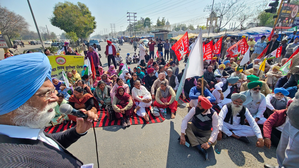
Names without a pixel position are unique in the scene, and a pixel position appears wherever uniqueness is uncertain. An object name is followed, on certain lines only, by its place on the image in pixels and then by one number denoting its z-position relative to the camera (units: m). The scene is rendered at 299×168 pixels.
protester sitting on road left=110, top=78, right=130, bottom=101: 4.05
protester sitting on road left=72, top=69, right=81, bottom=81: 5.15
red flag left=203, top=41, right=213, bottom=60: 5.03
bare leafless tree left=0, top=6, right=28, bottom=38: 20.79
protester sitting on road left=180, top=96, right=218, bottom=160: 2.43
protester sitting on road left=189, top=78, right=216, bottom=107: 3.77
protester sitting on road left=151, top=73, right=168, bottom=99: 4.65
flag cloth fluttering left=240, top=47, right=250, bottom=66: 5.46
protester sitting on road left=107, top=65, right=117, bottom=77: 6.41
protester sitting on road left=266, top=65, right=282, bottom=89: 4.64
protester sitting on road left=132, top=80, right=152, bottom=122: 4.09
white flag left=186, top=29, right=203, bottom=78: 2.74
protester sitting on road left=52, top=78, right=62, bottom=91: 4.23
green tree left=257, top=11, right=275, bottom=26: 38.64
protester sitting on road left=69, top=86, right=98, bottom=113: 3.44
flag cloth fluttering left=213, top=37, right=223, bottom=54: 7.09
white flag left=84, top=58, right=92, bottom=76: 5.22
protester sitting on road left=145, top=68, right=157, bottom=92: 5.55
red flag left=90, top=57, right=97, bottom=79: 5.50
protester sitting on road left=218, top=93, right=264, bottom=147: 2.62
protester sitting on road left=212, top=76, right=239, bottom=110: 3.96
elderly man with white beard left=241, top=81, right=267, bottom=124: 3.06
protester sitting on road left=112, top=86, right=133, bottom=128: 3.68
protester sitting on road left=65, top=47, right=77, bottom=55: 7.14
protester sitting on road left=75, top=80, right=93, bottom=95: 3.97
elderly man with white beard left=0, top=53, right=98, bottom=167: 0.72
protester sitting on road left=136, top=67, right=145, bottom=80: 5.82
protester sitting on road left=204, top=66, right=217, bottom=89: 5.35
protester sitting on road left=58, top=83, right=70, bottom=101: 4.13
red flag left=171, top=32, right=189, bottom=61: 4.63
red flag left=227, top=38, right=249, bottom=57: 6.56
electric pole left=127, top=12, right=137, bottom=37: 50.19
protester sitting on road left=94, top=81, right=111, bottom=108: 4.32
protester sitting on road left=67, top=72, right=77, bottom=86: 5.00
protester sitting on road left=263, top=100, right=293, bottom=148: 2.52
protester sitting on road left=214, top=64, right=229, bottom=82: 5.28
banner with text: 5.01
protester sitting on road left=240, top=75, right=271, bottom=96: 3.54
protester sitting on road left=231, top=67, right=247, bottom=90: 4.65
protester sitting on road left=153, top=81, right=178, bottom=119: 4.04
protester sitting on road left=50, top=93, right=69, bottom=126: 3.46
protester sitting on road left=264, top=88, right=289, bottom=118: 2.97
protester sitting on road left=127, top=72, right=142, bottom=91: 5.21
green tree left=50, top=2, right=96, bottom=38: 24.67
